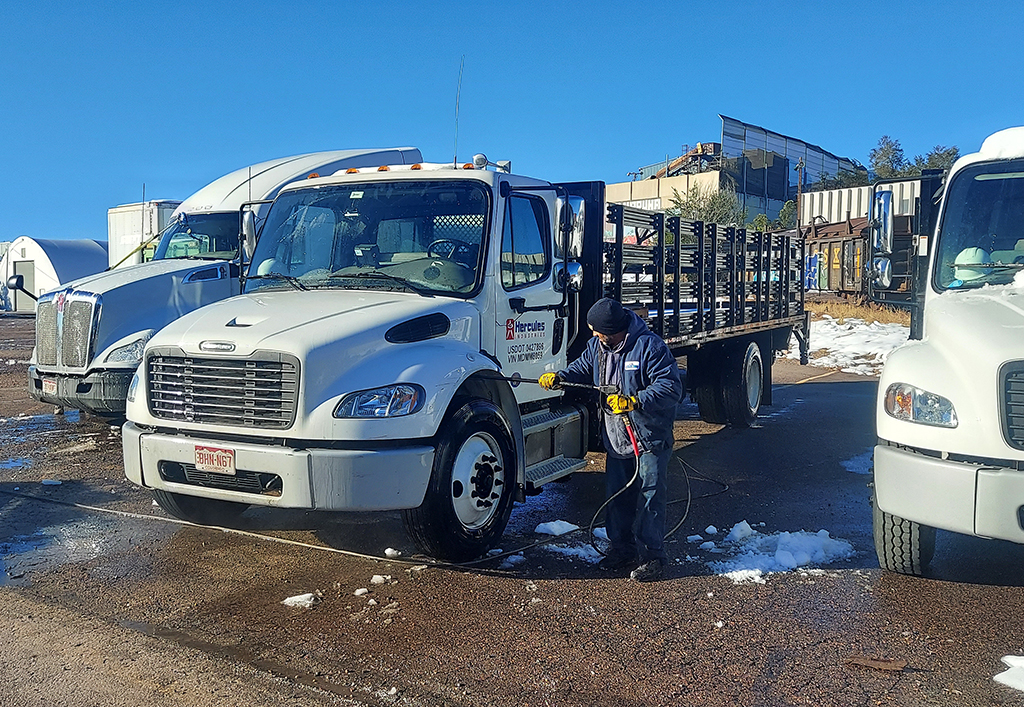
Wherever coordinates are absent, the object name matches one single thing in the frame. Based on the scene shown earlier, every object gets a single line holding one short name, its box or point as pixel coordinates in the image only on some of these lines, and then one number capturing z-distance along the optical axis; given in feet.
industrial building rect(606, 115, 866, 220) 137.69
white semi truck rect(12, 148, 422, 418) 28.22
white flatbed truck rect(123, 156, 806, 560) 15.53
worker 16.57
